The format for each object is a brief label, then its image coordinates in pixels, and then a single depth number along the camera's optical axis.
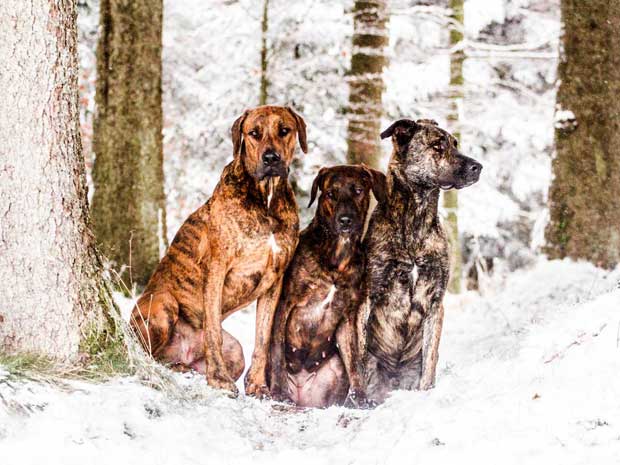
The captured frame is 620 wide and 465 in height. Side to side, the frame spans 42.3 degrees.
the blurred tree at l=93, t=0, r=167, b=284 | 7.94
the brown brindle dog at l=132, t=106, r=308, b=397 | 5.27
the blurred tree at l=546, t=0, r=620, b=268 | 7.70
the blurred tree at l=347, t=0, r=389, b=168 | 9.54
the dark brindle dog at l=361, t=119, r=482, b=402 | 5.46
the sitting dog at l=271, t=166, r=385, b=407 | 5.46
